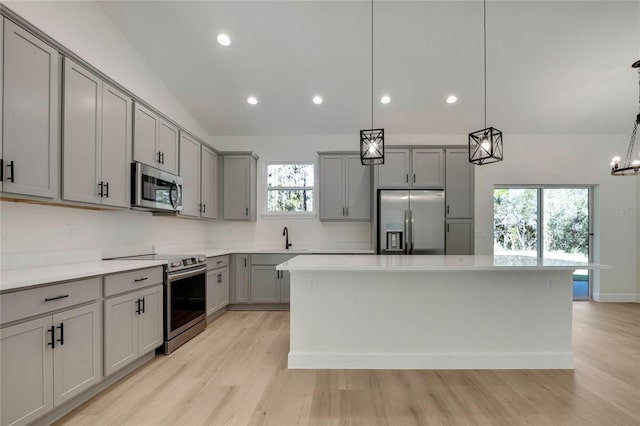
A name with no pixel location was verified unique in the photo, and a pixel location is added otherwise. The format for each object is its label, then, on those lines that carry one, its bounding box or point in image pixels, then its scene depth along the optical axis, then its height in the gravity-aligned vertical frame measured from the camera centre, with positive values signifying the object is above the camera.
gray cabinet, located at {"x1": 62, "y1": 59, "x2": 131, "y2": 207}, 2.35 +0.61
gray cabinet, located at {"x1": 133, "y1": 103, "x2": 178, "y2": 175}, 3.19 +0.81
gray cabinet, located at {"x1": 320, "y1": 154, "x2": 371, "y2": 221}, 5.07 +0.44
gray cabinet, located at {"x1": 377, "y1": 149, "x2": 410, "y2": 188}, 4.82 +0.69
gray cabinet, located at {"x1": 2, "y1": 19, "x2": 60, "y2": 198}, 1.91 +0.65
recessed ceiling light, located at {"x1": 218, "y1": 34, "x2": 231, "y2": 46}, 3.64 +2.03
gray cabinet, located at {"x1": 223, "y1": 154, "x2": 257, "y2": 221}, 5.13 +0.47
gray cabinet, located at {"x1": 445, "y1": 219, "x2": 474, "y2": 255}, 4.75 -0.31
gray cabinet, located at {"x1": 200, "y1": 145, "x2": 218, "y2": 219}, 4.65 +0.48
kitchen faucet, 5.27 -0.39
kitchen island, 2.78 -0.87
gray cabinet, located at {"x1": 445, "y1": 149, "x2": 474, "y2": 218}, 4.78 +0.47
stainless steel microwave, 3.08 +0.28
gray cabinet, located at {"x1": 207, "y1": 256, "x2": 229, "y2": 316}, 4.06 -0.92
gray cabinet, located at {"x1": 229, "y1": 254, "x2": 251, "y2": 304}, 4.74 -0.95
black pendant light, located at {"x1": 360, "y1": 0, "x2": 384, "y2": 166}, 2.75 +0.60
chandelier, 3.36 +0.53
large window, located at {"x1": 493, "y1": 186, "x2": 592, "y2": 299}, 5.46 -0.06
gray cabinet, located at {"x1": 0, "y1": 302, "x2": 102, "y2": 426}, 1.67 -0.86
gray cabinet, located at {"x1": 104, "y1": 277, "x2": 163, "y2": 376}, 2.36 -0.90
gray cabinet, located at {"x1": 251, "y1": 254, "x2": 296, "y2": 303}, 4.72 -0.96
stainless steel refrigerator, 4.70 -0.09
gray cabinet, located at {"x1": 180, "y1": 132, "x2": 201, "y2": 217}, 4.10 +0.56
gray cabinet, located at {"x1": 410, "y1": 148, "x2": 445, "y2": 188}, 4.82 +0.74
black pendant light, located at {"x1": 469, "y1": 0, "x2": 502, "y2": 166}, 2.57 +0.59
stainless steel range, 3.08 -0.88
